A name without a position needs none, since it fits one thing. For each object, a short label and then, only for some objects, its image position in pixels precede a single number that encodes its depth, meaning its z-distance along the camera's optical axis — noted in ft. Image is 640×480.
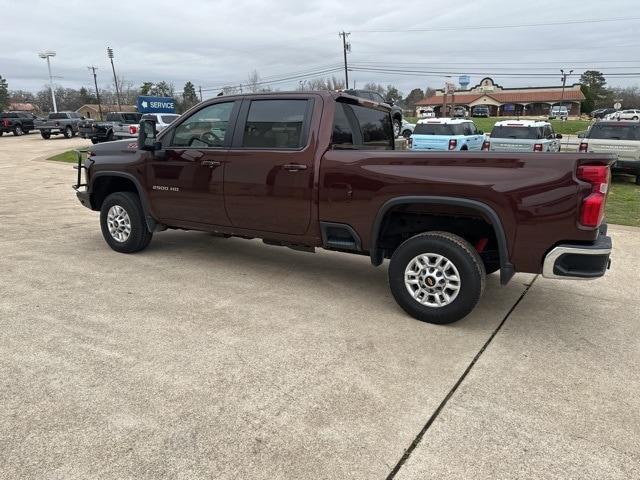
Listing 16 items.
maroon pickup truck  11.44
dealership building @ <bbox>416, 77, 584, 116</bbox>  263.49
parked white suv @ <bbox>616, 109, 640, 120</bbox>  123.40
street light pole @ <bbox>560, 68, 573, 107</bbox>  239.13
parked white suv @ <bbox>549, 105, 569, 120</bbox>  220.47
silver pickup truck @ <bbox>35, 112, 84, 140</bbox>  106.22
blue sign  85.25
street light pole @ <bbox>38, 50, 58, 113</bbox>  179.42
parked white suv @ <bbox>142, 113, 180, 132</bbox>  68.18
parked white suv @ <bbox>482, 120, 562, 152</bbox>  46.73
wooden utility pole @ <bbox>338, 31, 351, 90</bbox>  189.61
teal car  50.19
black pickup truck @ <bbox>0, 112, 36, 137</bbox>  123.24
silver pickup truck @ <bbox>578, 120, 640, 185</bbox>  40.45
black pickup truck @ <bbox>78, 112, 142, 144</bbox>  78.84
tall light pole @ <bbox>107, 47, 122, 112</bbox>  228.14
